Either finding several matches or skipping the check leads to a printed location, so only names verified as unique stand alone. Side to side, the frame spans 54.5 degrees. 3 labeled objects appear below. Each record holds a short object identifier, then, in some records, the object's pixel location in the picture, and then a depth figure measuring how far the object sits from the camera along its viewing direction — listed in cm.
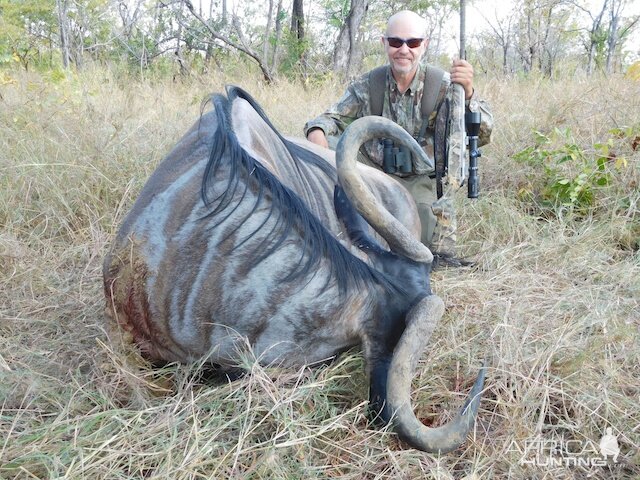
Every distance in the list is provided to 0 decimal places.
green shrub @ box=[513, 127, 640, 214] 390
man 350
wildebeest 194
